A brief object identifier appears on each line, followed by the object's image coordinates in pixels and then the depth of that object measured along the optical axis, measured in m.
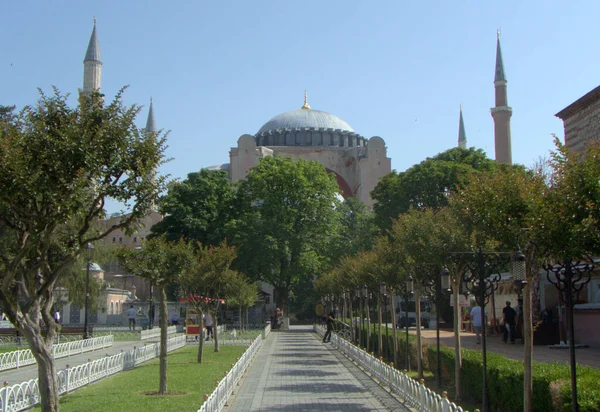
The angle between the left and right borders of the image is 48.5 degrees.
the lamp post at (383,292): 18.67
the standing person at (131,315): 36.19
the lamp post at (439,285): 12.14
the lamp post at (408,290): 15.79
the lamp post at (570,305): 6.73
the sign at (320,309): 45.53
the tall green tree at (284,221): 36.94
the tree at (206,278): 19.88
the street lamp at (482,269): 9.73
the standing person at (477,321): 19.75
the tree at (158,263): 13.57
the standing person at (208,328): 28.55
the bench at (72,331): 30.76
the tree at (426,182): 33.00
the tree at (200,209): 38.06
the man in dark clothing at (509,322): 19.02
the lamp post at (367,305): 21.76
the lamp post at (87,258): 25.85
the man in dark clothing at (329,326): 26.44
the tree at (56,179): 7.49
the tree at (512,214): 7.91
